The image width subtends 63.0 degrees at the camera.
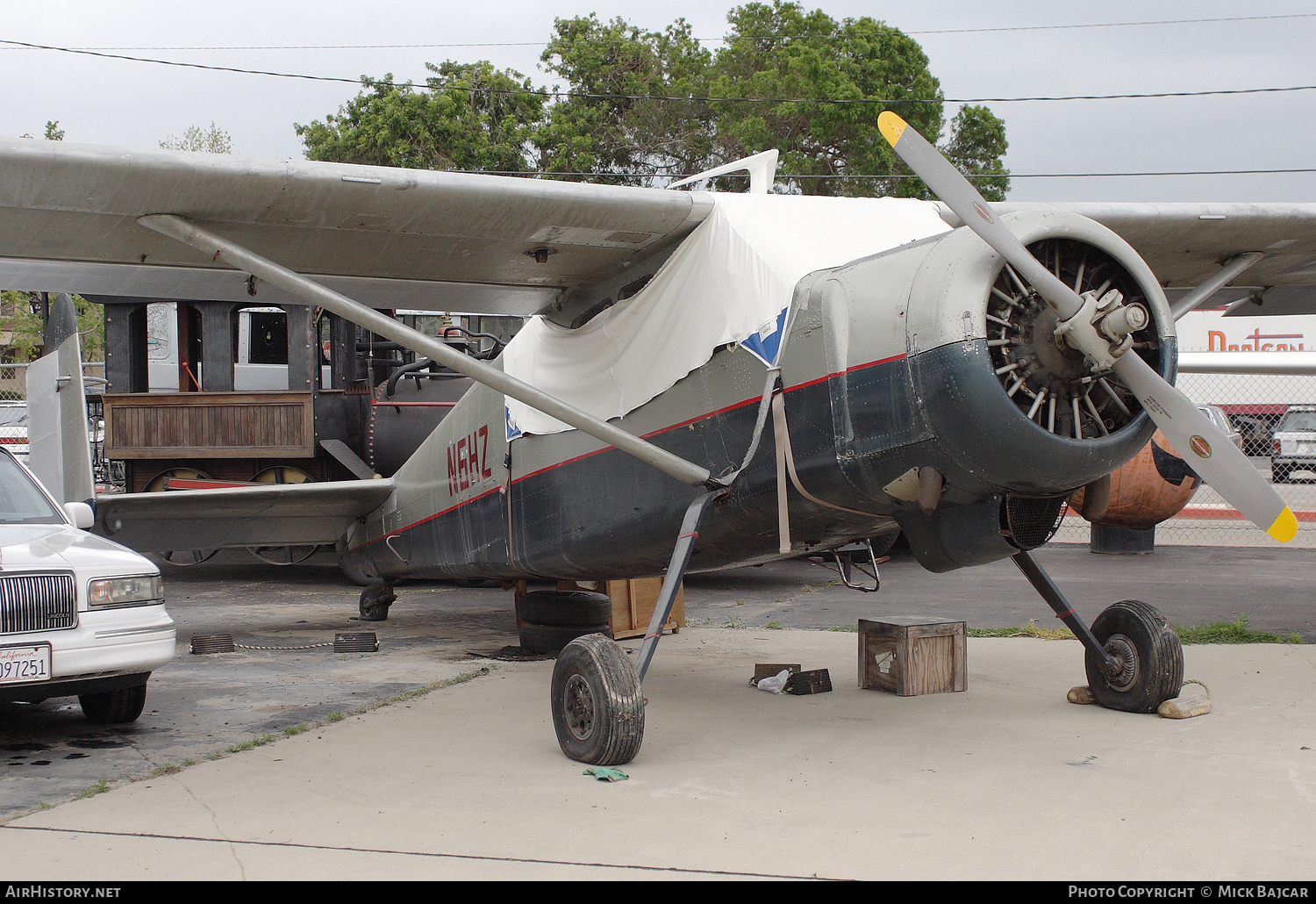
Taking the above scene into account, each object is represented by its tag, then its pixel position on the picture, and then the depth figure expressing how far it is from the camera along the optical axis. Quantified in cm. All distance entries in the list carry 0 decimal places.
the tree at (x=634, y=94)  3706
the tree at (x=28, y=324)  3198
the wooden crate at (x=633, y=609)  895
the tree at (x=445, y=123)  3322
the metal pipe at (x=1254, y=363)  1037
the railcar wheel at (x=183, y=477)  1334
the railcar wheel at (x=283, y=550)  1295
